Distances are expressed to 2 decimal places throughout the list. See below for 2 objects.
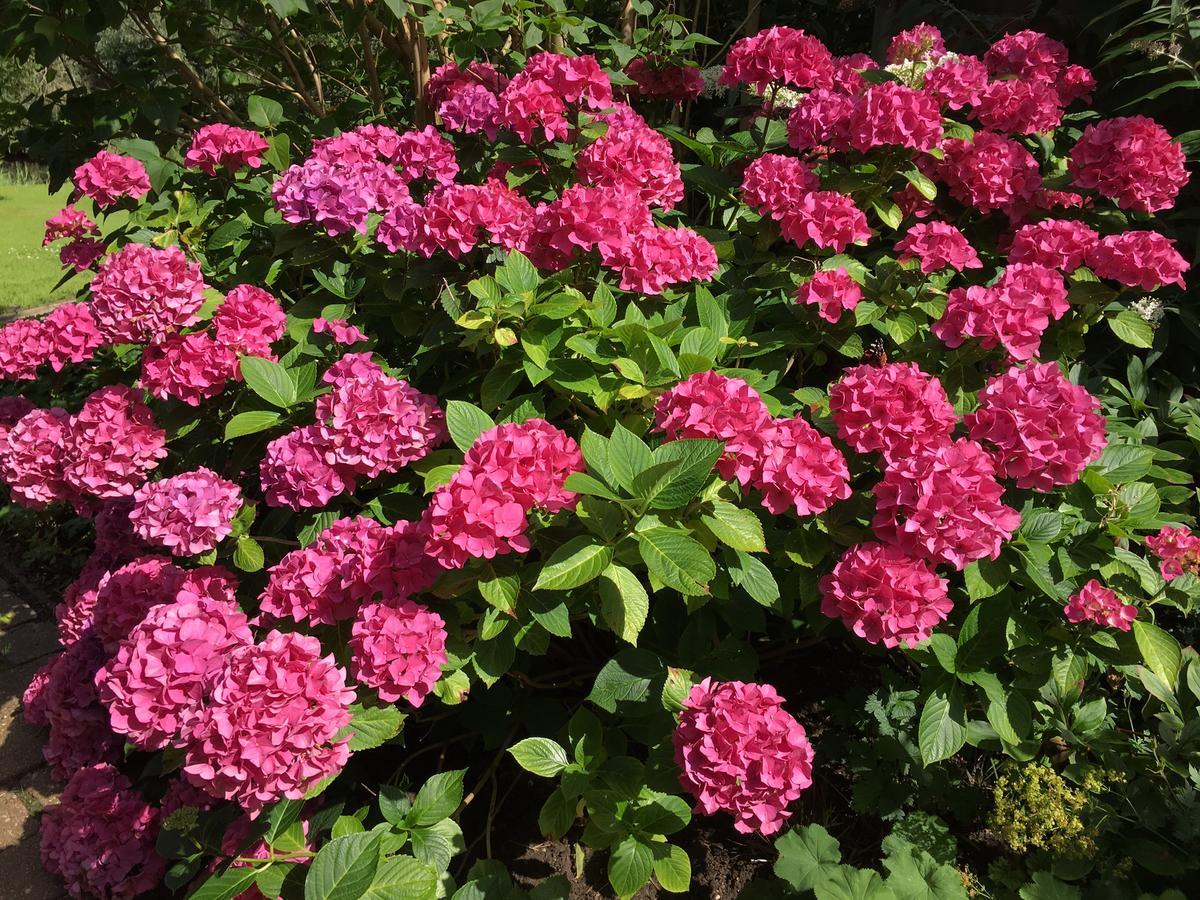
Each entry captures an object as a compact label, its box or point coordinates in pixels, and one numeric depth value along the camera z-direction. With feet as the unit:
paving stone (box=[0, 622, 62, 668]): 10.20
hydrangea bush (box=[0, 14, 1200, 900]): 4.94
